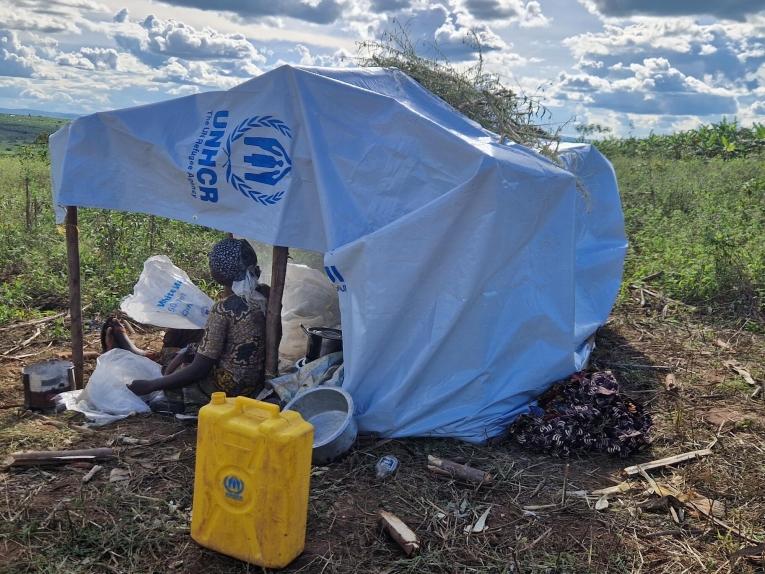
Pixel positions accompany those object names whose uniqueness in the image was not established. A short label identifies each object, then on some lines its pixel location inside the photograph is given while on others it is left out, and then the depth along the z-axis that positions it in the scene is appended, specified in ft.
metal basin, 12.14
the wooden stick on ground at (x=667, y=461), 12.53
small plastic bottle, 11.83
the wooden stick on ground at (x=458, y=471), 11.68
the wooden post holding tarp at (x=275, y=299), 13.71
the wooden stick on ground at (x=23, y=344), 17.61
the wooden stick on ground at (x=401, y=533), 9.72
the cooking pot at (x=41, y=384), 14.25
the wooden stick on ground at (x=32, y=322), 19.28
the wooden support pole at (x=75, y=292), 15.40
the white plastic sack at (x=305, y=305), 17.24
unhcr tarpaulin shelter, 12.85
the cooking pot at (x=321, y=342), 15.02
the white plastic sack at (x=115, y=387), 14.03
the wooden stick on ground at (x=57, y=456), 11.54
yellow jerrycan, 8.63
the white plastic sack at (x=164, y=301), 15.25
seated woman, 13.41
